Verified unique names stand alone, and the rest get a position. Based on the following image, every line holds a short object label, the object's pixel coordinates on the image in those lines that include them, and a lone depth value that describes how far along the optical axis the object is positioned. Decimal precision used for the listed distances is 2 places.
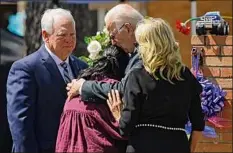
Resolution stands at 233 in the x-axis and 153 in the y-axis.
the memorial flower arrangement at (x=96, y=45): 8.50
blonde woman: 6.79
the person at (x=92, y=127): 7.00
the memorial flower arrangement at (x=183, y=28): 9.84
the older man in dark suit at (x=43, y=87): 7.62
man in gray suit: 7.12
